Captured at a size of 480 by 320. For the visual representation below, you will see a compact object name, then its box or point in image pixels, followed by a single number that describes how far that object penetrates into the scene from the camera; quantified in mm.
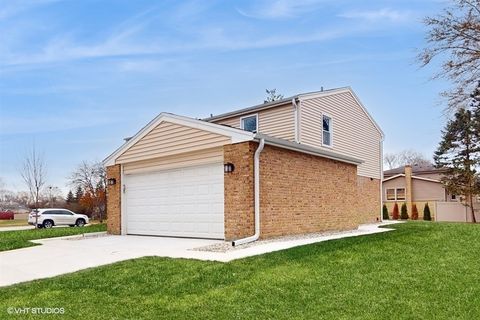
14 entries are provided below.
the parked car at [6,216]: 48812
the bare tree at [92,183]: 37531
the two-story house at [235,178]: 10969
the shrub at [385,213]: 29109
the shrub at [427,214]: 29238
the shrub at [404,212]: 30156
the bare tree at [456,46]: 13055
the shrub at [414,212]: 30406
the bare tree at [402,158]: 55688
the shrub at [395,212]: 31033
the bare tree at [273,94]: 32944
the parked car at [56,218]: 27995
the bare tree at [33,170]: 23094
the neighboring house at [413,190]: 32375
